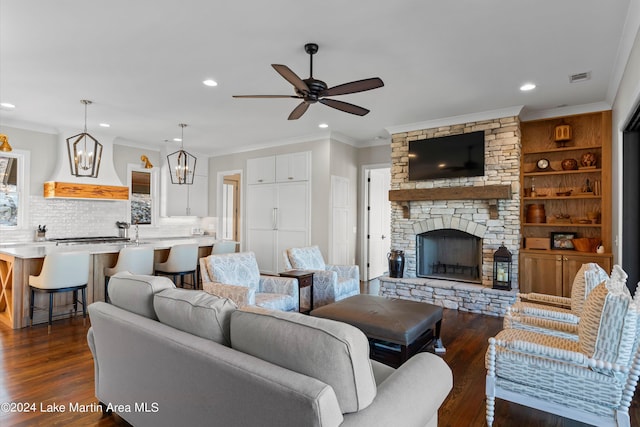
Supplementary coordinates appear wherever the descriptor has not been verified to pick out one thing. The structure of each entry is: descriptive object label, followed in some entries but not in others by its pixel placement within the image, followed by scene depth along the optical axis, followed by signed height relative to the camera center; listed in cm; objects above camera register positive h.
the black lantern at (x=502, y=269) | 477 -66
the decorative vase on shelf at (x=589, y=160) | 482 +79
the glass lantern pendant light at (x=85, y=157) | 454 +77
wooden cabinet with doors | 456 -64
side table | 400 -67
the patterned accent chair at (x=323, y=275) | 432 -72
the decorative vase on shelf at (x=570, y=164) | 493 +76
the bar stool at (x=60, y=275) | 386 -64
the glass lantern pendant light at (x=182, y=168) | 587 +89
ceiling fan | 281 +108
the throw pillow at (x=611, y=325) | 184 -56
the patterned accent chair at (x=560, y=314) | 262 -74
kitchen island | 402 -75
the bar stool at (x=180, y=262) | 528 -65
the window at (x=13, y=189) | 575 +46
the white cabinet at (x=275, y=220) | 676 -4
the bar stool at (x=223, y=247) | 586 -49
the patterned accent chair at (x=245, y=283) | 340 -68
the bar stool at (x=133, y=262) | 460 -58
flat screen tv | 514 +92
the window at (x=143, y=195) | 732 +46
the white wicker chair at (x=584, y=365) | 189 -84
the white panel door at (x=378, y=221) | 718 -5
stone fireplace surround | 489 +1
